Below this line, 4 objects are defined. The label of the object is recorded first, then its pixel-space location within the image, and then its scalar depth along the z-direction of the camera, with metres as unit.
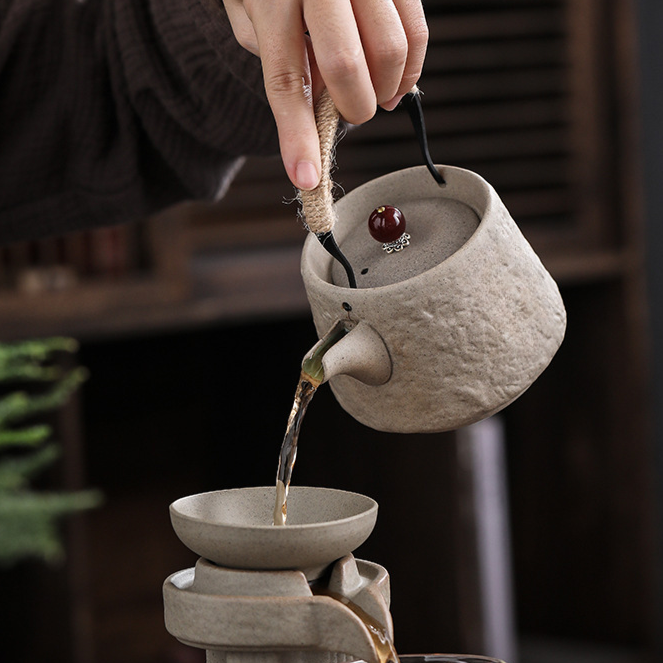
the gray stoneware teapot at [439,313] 1.04
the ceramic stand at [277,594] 0.99
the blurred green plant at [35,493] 1.69
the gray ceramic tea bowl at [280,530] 0.99
